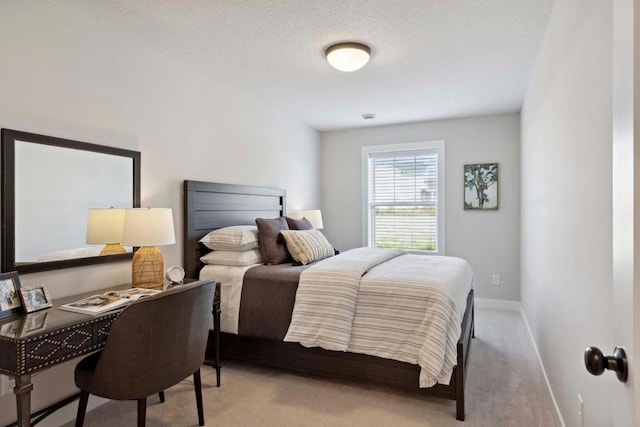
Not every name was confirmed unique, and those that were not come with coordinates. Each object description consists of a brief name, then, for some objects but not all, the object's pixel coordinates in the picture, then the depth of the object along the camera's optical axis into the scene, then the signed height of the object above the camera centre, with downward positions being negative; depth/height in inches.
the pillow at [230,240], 121.2 -9.7
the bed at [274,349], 90.7 -38.7
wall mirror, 76.4 +3.5
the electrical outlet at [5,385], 73.9 -34.9
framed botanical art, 184.9 +11.7
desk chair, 64.5 -25.6
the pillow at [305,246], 125.9 -12.6
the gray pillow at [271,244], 125.5 -11.5
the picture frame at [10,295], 66.1 -15.3
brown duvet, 105.1 -26.6
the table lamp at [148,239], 88.3 -6.8
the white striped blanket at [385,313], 85.9 -25.9
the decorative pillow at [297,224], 149.3 -5.7
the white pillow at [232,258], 119.6 -15.6
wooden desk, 55.8 -21.3
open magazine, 71.6 -18.8
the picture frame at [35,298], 69.2 -16.8
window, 198.5 +7.7
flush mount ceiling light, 106.2 +45.0
